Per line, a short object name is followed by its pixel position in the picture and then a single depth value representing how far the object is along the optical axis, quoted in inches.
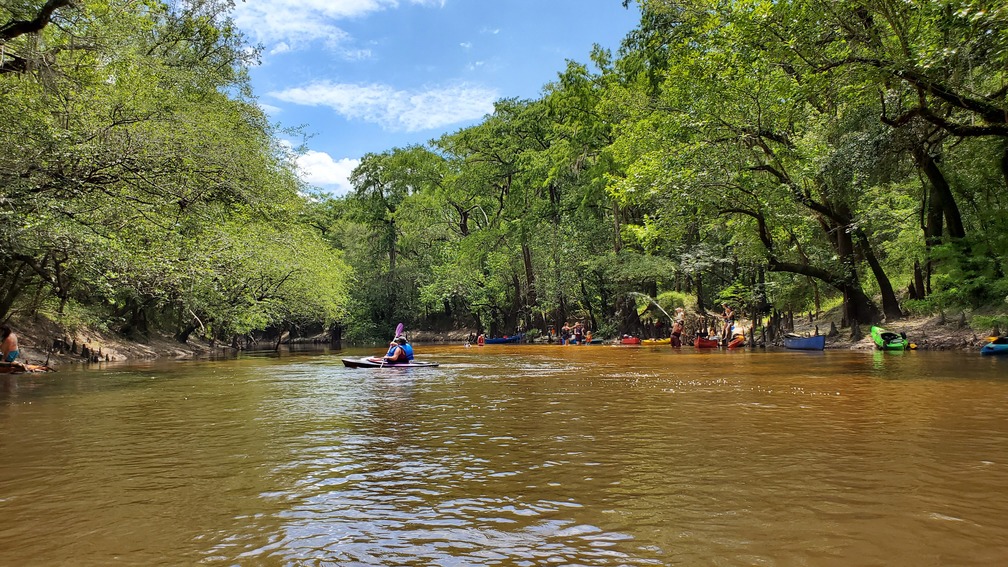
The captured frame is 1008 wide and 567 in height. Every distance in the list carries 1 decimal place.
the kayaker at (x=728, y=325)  1126.6
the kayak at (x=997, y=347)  625.6
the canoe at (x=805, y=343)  873.5
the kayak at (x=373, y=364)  676.7
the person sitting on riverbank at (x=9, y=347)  613.3
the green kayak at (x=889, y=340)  760.3
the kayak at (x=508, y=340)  1722.8
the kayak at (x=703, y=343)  1043.9
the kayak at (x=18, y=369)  607.3
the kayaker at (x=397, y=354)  687.7
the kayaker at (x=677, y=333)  1092.5
